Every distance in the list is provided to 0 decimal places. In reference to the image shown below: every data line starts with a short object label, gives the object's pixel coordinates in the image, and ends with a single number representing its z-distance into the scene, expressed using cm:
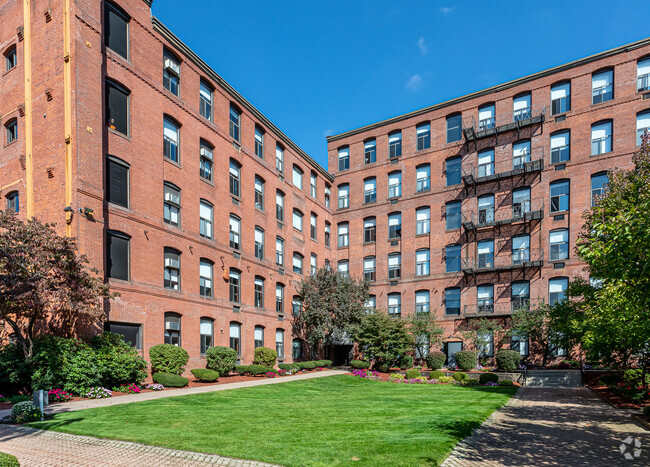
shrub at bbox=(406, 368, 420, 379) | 2806
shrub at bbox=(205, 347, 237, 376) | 2403
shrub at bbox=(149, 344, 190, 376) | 2045
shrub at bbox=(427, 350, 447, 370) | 3253
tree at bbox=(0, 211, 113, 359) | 1467
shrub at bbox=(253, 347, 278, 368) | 2797
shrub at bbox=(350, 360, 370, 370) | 3212
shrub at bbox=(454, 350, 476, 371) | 3162
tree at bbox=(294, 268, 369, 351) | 3294
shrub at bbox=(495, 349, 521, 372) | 2934
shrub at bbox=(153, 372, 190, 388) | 1942
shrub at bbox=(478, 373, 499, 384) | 2559
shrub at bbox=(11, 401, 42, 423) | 1115
